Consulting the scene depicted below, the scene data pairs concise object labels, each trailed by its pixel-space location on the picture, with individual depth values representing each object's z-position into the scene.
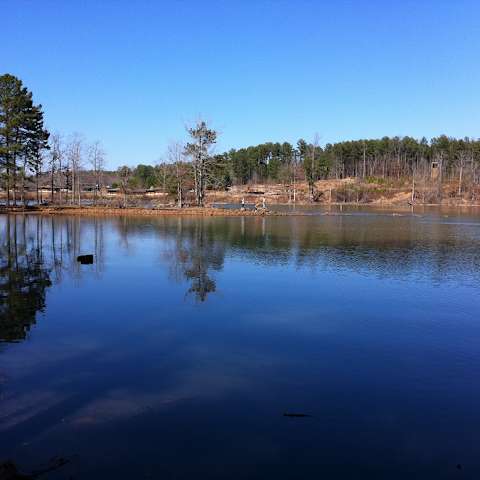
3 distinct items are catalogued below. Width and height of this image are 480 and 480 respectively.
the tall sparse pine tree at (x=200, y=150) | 68.12
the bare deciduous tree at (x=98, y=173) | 76.69
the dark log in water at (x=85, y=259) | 22.91
